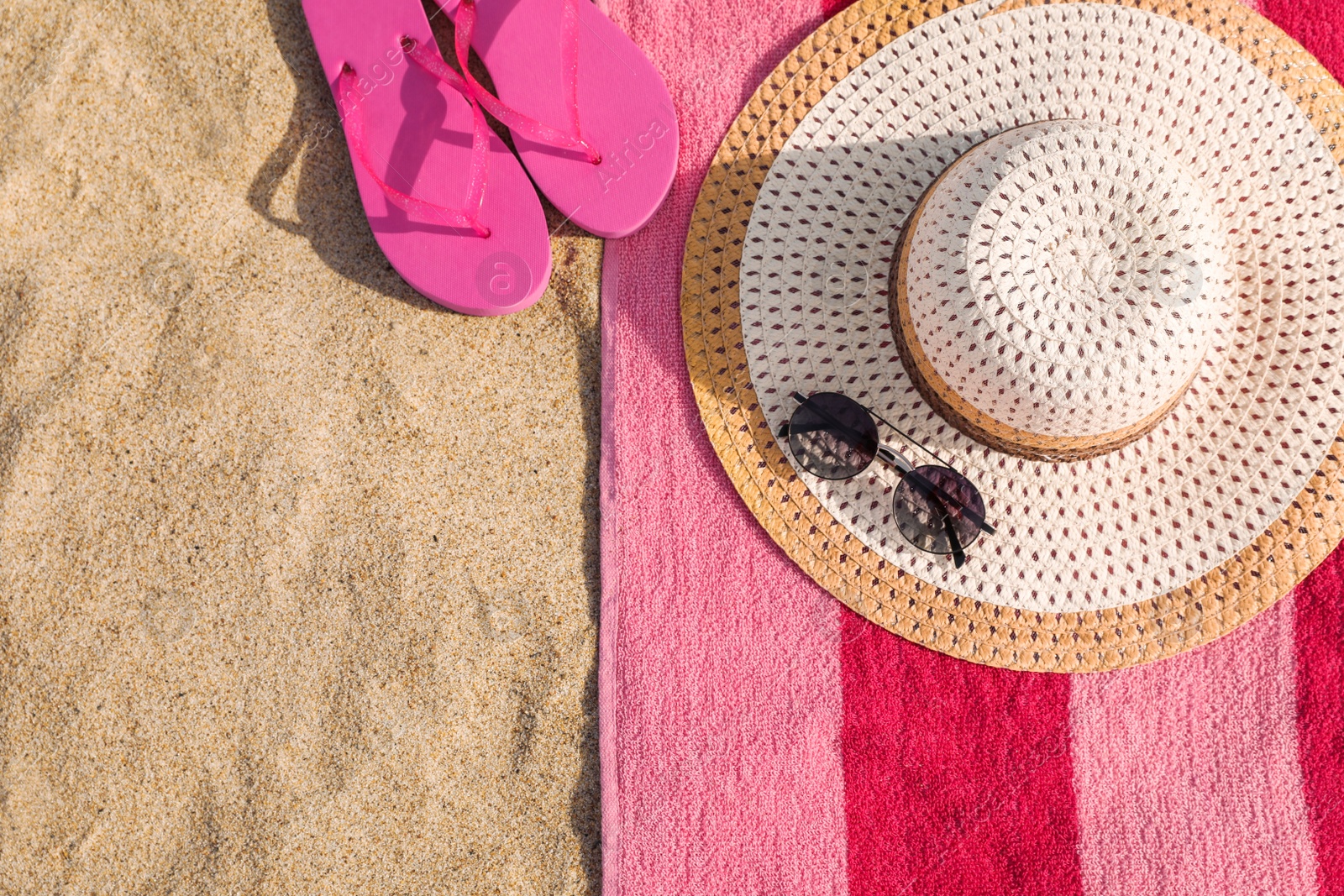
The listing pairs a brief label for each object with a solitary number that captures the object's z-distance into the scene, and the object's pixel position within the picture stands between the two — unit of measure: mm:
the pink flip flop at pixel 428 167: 886
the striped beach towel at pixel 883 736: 839
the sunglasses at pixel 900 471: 762
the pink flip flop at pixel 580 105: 887
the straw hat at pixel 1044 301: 652
